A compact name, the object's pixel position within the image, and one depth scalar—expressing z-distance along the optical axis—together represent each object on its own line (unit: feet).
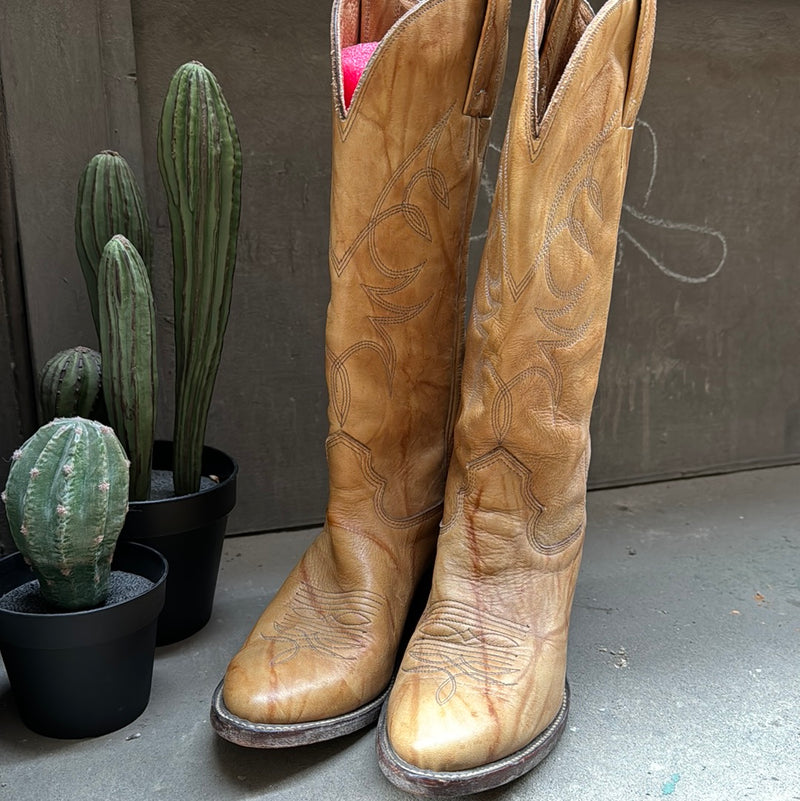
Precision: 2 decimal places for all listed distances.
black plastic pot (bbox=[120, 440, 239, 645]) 4.05
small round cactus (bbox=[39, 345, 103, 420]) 4.09
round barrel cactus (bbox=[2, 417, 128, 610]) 3.23
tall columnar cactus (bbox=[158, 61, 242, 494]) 3.99
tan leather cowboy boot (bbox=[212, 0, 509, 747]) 3.35
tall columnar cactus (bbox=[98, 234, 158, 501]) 3.85
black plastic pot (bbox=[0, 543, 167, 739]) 3.34
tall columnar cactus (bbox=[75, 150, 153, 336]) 4.16
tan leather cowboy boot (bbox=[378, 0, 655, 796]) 3.12
